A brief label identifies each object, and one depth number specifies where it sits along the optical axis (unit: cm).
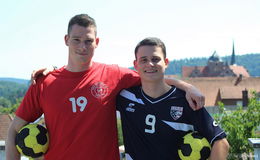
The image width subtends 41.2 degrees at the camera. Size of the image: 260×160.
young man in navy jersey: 346
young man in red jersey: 364
